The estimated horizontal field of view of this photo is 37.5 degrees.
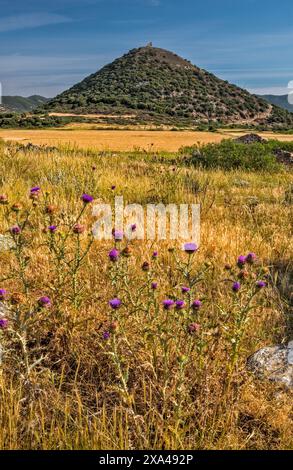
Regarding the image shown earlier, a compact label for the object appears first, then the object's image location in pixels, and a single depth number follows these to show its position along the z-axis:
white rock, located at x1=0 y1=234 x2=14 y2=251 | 3.50
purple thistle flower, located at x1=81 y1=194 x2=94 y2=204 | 2.51
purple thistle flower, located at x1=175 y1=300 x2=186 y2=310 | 1.91
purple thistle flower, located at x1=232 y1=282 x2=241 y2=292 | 2.10
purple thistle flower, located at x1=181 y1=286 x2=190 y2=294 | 2.10
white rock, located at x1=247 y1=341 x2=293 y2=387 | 2.23
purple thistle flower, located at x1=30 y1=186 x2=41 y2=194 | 2.97
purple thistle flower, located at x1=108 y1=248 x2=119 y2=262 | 2.28
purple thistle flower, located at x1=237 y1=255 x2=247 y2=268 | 2.20
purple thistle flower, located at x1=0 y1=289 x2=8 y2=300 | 2.04
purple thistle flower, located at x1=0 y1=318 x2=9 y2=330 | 1.89
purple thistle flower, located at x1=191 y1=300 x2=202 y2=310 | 1.99
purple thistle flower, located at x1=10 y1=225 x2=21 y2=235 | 2.40
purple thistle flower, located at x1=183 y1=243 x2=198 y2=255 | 2.19
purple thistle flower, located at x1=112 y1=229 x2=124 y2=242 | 2.50
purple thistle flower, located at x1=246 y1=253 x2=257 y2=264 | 2.20
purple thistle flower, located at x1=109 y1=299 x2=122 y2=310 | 1.89
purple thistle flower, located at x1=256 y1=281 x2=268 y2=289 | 2.10
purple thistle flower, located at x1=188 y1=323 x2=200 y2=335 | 1.88
